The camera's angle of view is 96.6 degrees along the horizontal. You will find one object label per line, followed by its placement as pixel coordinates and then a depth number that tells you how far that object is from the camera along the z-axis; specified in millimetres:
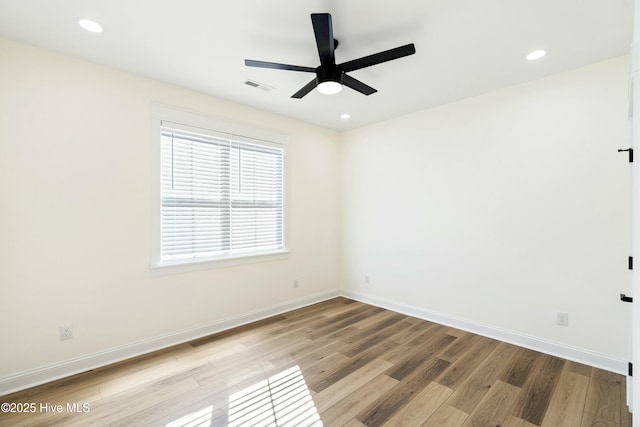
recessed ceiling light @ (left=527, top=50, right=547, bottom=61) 2404
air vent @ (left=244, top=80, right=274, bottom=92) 2959
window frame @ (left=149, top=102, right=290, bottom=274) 2900
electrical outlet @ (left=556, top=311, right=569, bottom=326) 2728
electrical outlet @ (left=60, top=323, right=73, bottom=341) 2414
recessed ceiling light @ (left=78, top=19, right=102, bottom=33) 2018
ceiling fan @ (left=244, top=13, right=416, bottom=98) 1737
